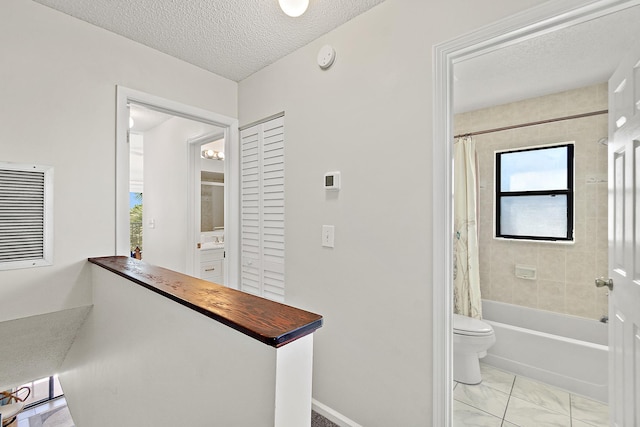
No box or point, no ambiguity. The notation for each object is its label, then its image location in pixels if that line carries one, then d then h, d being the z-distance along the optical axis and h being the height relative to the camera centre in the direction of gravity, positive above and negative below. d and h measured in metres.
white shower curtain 2.85 -0.19
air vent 1.57 -0.02
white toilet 2.28 -1.05
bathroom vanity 3.73 -0.68
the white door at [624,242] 1.14 -0.12
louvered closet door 2.19 +0.02
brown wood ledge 0.69 -0.27
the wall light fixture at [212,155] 4.22 +0.83
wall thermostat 1.77 +0.19
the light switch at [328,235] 1.81 -0.14
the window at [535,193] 2.63 +0.19
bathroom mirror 4.26 +0.17
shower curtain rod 2.46 +0.84
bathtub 2.14 -1.07
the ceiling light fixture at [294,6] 1.39 +0.99
